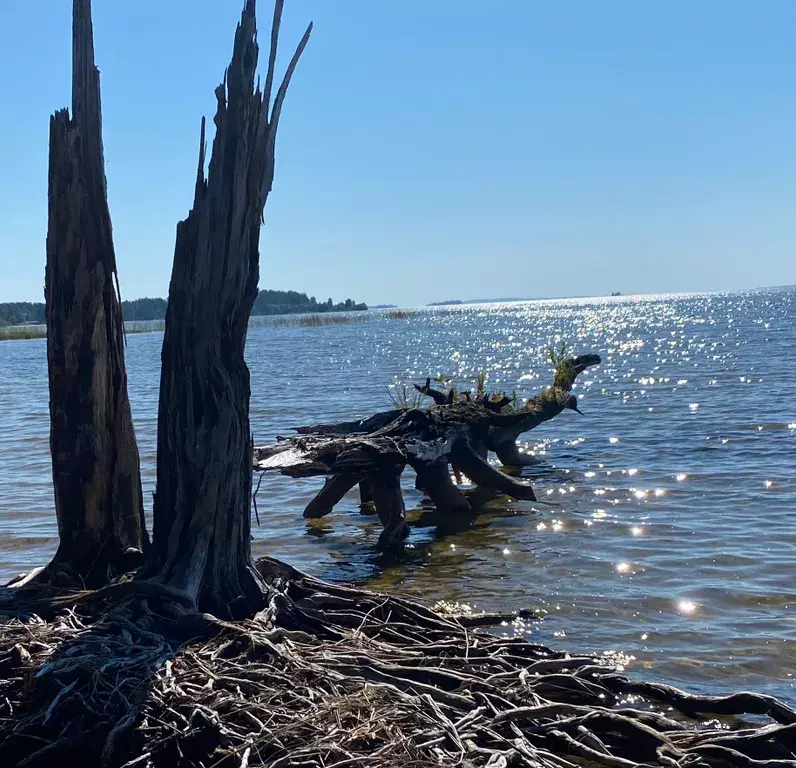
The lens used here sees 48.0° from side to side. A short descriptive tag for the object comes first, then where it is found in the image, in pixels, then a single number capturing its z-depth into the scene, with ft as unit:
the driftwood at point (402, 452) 34.60
